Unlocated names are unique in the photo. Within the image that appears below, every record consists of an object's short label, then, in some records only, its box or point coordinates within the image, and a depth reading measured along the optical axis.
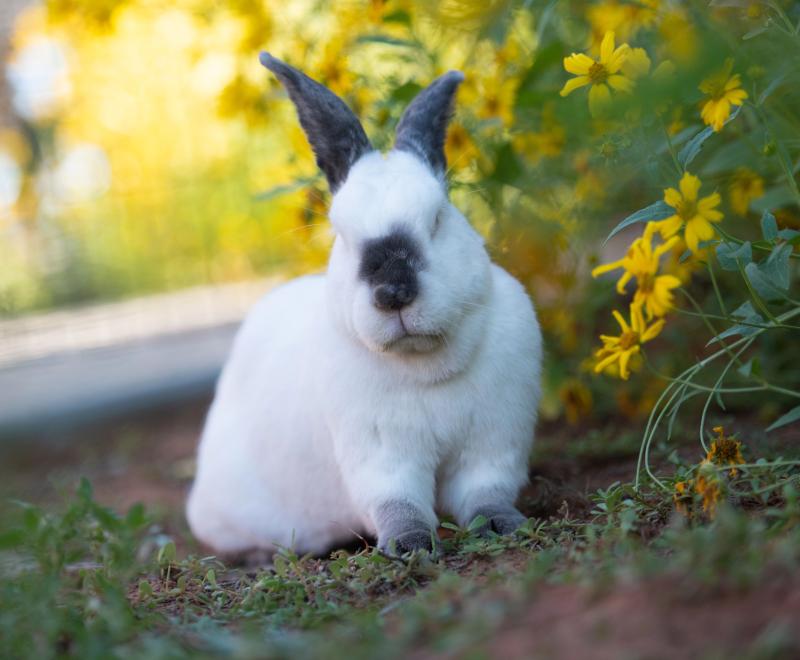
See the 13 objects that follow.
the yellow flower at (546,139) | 3.79
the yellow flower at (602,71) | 2.60
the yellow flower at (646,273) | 2.61
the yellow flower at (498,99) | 3.75
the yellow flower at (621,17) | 3.21
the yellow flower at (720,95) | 2.49
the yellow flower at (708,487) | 2.31
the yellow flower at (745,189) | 3.29
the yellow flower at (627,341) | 2.72
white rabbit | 2.71
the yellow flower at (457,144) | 3.80
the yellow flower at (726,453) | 2.57
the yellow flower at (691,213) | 2.53
